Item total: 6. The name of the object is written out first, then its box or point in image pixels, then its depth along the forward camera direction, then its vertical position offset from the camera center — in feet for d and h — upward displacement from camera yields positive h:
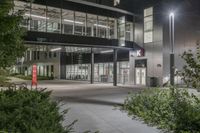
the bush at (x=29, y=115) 8.60 -2.63
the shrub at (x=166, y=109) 17.25 -4.89
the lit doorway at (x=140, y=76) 69.09 -2.84
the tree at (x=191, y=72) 13.27 -0.25
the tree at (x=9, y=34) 13.12 +2.75
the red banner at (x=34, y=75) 55.49 -1.90
